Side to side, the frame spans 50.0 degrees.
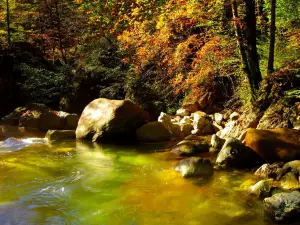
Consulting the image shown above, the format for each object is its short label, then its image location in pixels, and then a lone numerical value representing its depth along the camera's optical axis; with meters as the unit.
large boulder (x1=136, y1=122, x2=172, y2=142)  9.62
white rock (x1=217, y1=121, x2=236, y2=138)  8.95
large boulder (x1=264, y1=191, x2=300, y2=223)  4.10
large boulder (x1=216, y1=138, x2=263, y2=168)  6.45
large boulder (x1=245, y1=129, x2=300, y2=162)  6.20
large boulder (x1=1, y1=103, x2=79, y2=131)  12.19
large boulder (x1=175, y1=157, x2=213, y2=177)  6.04
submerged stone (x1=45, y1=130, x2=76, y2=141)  9.84
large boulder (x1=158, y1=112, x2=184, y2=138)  10.30
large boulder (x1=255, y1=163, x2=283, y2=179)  5.79
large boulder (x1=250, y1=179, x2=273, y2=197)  4.97
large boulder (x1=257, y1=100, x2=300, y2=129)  7.72
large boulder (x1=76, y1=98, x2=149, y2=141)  9.43
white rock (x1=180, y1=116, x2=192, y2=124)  10.94
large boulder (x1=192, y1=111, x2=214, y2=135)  10.19
